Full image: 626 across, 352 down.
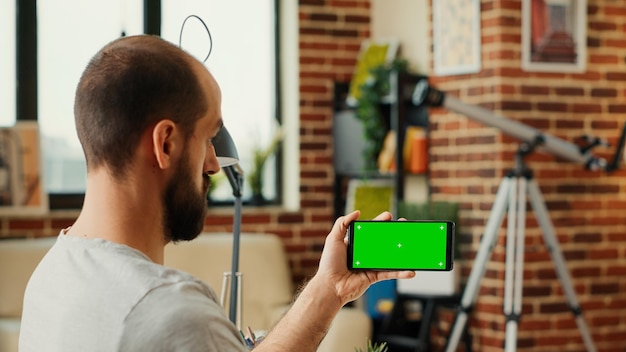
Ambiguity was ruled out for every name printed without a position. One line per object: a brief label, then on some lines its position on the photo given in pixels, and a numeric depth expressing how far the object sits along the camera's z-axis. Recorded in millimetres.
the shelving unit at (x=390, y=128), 5062
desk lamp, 1995
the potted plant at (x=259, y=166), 5488
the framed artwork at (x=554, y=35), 4758
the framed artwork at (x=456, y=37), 4820
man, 1206
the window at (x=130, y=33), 5152
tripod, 4469
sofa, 4562
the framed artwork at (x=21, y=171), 4945
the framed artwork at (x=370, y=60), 5395
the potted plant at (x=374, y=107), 5188
